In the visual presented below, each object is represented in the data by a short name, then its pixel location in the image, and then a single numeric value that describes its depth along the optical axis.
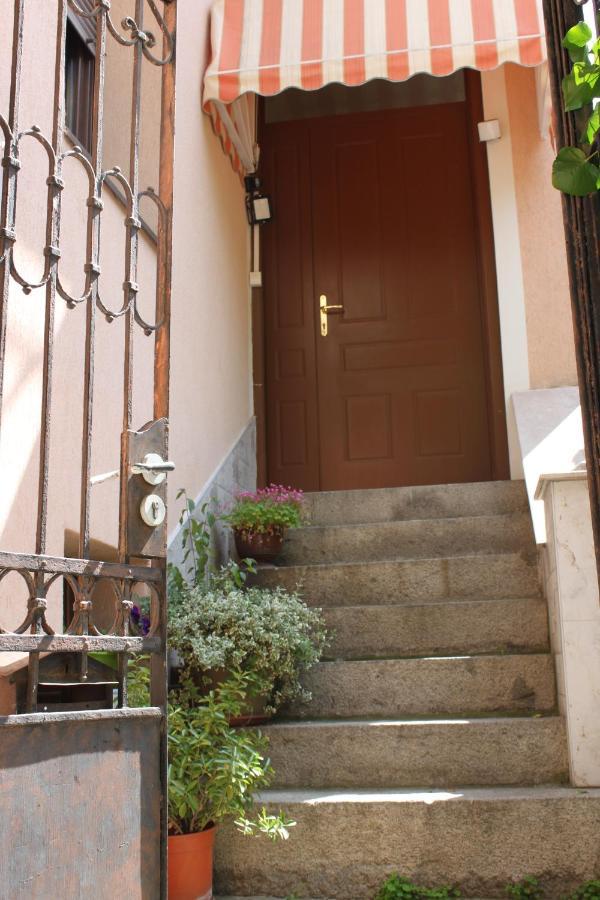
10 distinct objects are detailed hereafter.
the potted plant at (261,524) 4.05
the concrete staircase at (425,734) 2.59
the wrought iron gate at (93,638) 1.50
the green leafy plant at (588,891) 2.48
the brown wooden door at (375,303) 5.41
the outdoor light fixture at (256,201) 5.43
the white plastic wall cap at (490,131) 5.19
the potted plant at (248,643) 3.00
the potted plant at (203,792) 2.40
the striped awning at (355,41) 4.30
